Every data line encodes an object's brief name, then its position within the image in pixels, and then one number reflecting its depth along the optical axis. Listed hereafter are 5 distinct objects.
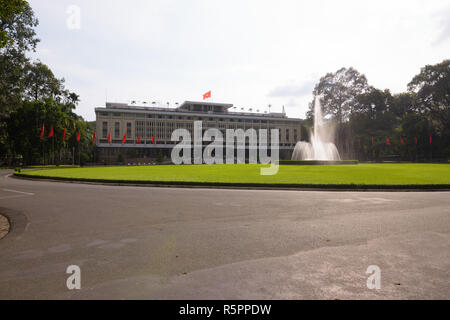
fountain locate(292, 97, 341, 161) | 52.06
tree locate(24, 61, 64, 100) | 51.31
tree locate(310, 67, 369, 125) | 81.19
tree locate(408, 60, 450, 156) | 64.56
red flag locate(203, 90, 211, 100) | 82.78
